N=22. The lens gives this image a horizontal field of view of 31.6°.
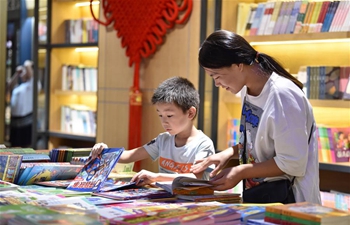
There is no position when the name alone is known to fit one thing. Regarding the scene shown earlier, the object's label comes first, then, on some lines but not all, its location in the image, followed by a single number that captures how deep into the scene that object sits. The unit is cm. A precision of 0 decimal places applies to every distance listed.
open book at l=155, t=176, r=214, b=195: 241
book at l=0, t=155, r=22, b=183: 276
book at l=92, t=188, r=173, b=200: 241
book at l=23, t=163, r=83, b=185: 280
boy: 305
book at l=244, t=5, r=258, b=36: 460
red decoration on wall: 505
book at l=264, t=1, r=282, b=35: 443
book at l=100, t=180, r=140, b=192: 261
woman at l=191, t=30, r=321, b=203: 232
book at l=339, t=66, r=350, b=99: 409
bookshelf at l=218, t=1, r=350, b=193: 414
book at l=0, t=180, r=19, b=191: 254
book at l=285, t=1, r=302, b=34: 432
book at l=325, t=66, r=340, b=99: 413
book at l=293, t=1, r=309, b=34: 428
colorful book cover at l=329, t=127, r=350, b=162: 409
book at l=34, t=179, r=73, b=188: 273
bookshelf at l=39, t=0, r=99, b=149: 640
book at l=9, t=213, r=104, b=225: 179
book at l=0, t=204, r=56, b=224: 186
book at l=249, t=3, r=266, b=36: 453
